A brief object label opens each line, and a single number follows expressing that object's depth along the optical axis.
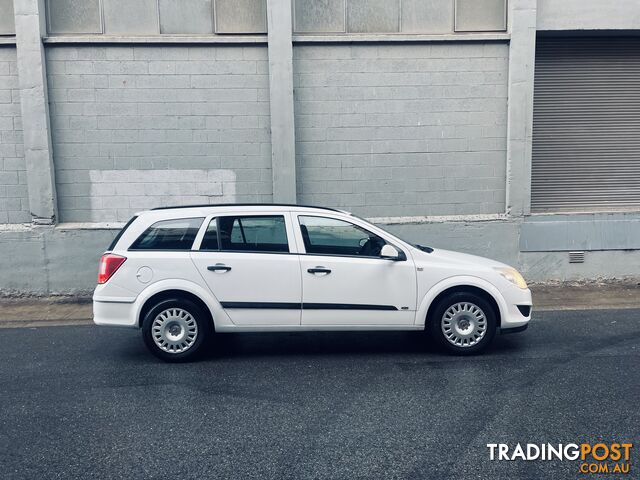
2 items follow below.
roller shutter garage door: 11.49
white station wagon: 6.90
